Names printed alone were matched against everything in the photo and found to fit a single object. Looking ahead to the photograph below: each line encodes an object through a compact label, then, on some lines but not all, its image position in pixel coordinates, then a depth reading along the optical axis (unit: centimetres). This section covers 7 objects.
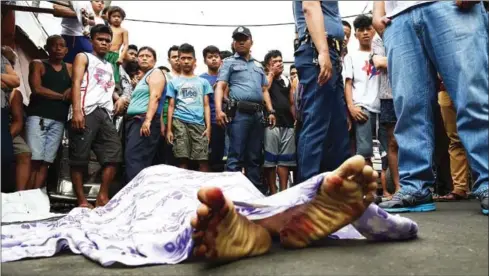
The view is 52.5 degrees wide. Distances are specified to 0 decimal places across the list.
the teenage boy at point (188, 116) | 367
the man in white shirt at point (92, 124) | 312
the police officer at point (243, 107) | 340
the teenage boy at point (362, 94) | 317
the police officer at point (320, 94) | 199
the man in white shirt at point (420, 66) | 152
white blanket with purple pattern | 131
